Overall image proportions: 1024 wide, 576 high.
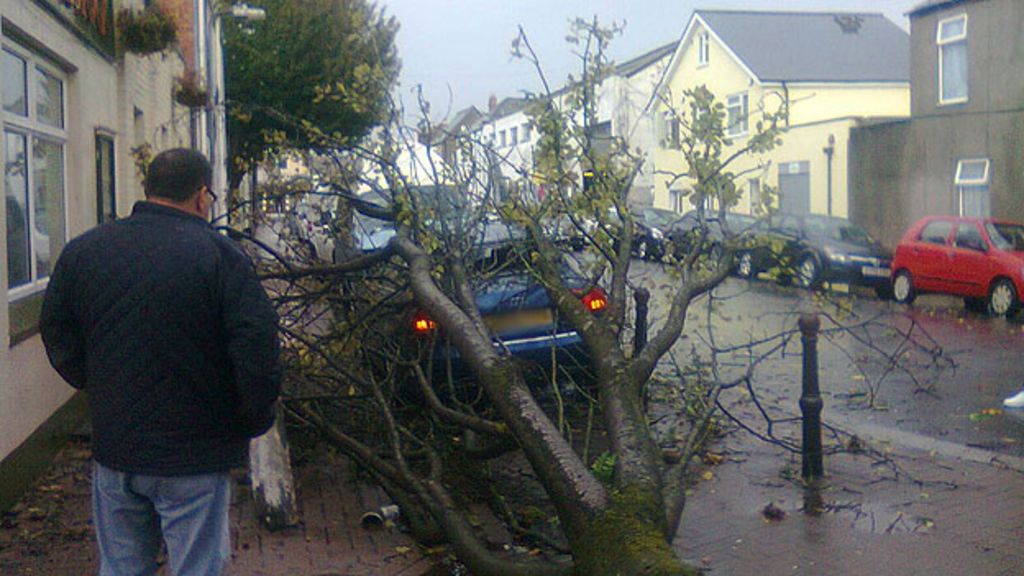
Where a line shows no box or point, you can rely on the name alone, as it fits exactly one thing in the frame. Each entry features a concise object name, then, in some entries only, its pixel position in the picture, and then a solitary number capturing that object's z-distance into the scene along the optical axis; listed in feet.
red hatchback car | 58.85
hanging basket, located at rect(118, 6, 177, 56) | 38.70
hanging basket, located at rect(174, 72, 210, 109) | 55.93
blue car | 25.66
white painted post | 20.31
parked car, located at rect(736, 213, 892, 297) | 73.61
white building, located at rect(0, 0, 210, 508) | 23.40
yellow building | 111.65
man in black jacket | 11.60
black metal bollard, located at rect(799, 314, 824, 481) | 23.66
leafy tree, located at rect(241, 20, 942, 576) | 18.33
